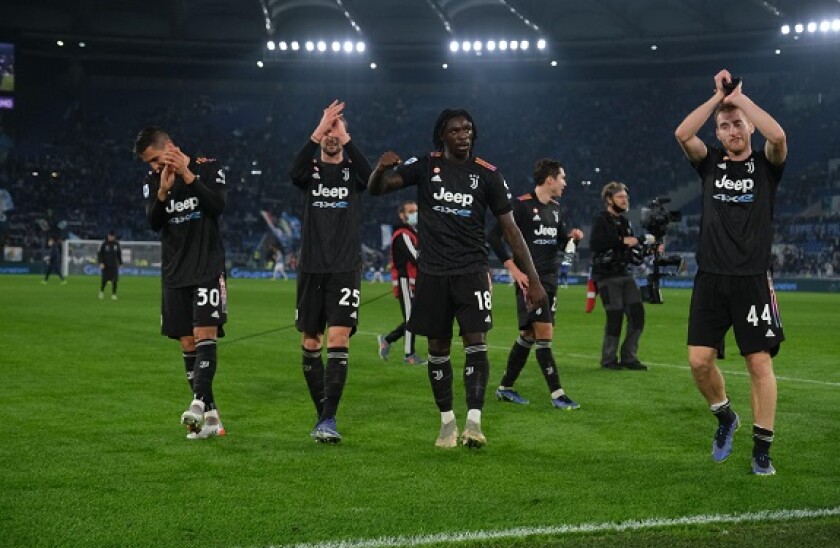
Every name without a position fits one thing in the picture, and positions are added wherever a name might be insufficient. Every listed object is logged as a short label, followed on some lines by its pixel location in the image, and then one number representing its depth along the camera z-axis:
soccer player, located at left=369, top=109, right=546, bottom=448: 8.26
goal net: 57.38
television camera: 9.66
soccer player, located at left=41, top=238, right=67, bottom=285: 47.09
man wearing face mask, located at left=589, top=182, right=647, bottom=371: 14.32
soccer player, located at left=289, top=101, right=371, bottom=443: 8.77
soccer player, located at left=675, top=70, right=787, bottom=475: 7.27
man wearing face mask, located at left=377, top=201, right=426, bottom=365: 15.45
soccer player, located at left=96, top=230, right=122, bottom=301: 33.03
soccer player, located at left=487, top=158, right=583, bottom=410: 10.91
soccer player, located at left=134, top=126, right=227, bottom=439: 8.59
